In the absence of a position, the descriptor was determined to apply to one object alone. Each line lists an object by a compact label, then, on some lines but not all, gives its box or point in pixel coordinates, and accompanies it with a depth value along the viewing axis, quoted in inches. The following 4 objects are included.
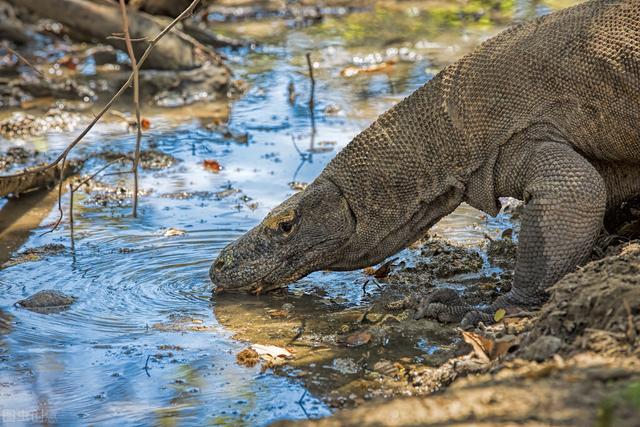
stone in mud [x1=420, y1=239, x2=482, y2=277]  582.9
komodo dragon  481.1
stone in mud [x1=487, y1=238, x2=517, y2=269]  593.6
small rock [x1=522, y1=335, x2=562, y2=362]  379.9
